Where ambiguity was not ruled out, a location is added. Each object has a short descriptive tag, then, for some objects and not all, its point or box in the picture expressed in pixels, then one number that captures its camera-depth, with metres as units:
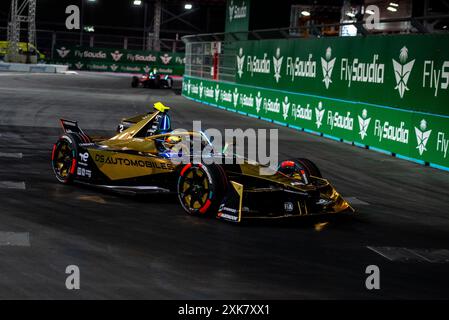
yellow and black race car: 9.66
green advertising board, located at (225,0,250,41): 34.41
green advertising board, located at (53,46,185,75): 70.00
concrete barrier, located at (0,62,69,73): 58.78
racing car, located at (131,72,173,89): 48.50
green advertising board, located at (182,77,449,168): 17.08
